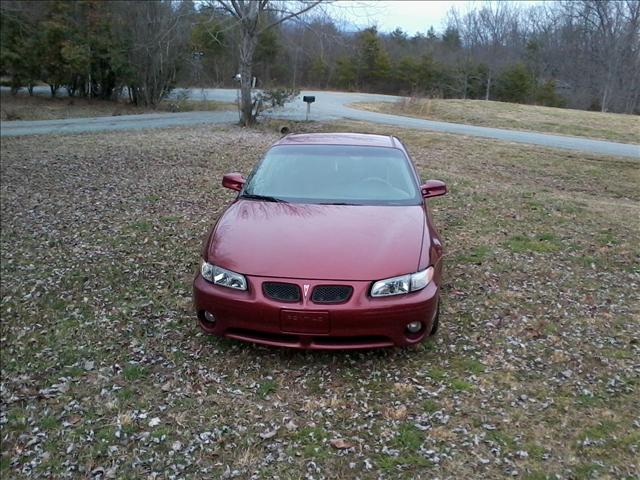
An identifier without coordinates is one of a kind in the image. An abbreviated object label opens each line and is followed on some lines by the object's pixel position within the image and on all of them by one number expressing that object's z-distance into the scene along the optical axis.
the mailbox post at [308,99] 18.30
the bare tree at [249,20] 16.45
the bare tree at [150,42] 24.48
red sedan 3.57
